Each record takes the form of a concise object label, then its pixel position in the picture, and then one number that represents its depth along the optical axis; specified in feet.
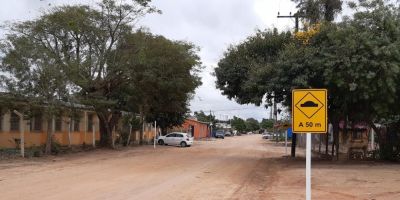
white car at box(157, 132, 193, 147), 184.75
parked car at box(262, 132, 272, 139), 351.99
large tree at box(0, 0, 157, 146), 116.88
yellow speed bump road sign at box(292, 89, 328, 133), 33.12
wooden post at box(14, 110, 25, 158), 97.73
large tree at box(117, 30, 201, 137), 124.77
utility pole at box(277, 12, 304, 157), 116.52
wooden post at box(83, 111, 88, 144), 152.87
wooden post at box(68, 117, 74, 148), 134.15
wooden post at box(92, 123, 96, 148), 150.18
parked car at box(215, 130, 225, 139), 342.31
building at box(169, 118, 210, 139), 307.78
